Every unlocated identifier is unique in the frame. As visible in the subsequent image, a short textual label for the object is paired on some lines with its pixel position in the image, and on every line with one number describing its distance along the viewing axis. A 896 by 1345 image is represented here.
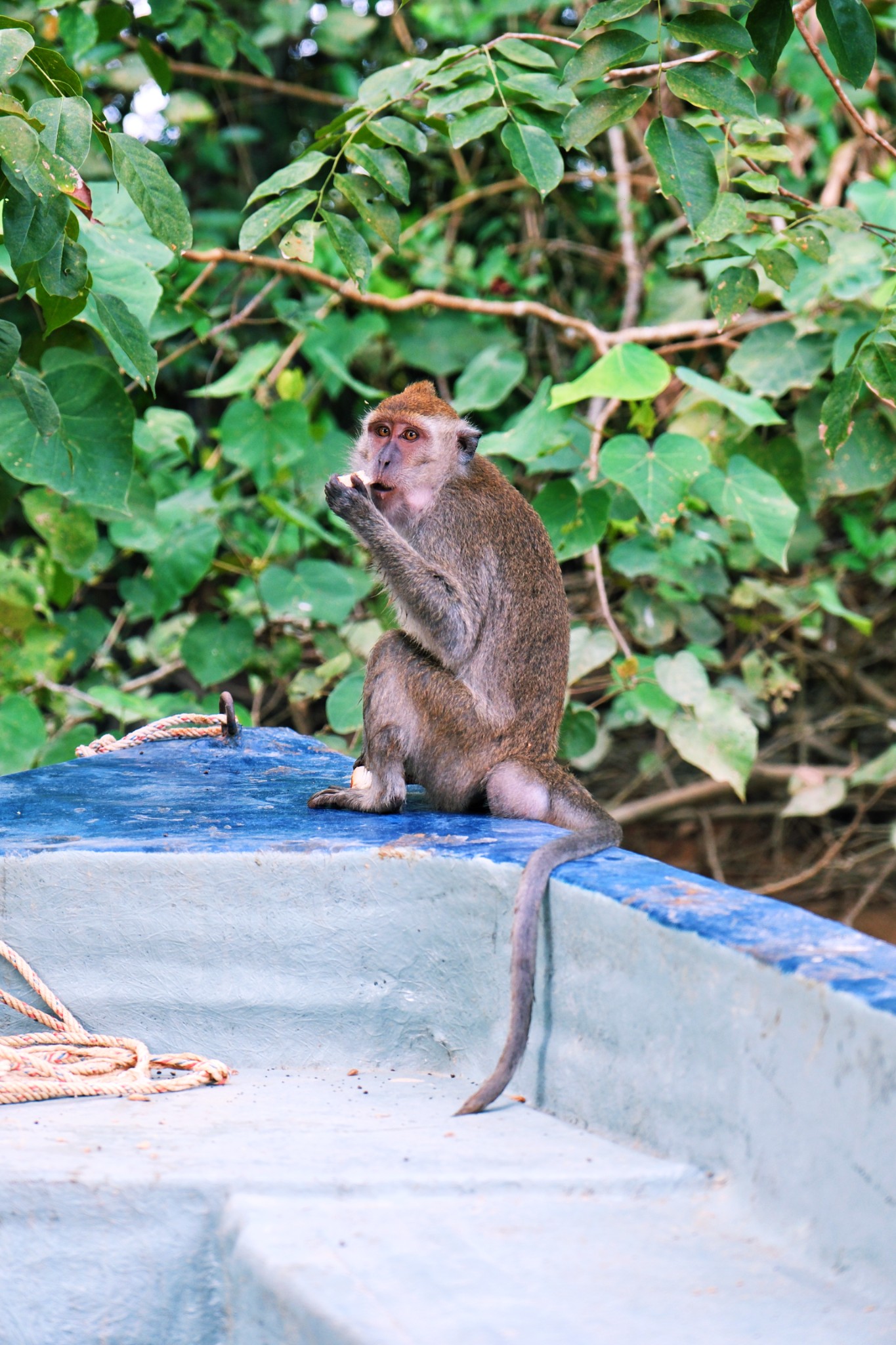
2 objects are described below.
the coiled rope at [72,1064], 4.48
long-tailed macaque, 6.08
